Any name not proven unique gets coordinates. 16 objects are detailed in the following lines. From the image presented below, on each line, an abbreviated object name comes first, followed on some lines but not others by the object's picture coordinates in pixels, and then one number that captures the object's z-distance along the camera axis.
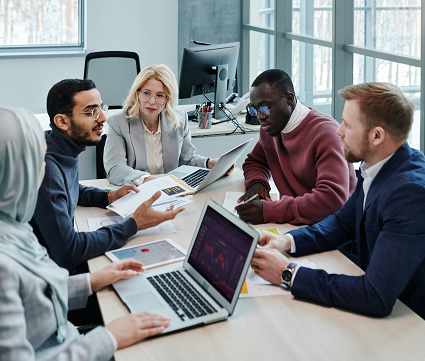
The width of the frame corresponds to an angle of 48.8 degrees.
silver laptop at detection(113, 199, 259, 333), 1.20
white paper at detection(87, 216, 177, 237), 1.79
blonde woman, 2.54
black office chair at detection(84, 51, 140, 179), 4.09
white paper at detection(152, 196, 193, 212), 2.01
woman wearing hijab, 0.94
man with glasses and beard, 1.52
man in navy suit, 1.20
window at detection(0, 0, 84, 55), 5.30
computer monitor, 3.37
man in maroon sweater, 1.85
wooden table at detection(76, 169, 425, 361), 1.08
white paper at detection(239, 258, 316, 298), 1.34
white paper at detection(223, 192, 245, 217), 2.03
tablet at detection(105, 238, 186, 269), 1.52
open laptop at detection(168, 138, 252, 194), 2.22
